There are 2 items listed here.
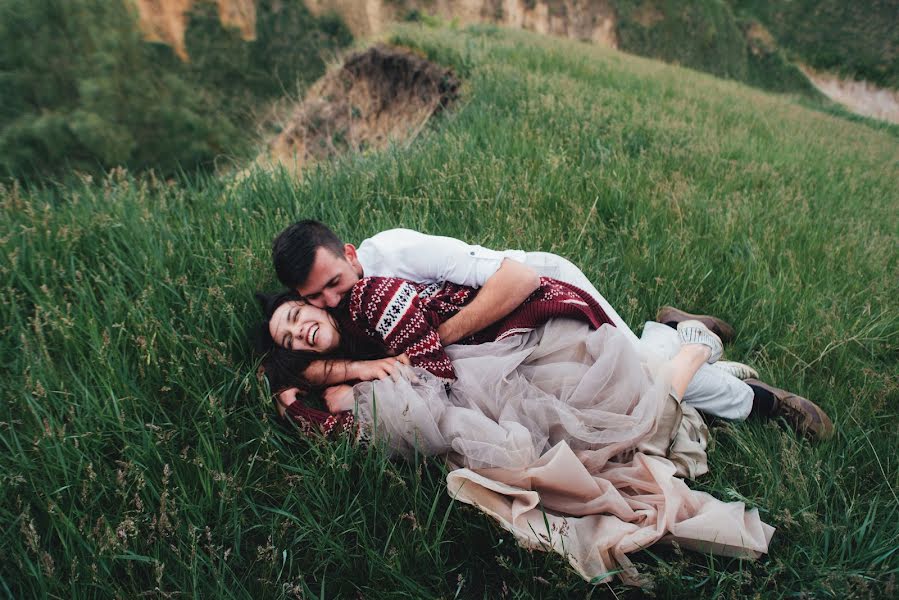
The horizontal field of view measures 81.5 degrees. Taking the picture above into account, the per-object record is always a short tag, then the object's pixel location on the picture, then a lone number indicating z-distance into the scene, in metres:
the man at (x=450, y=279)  2.23
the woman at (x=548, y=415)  1.75
